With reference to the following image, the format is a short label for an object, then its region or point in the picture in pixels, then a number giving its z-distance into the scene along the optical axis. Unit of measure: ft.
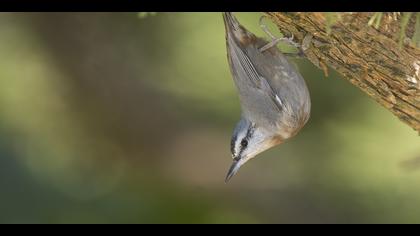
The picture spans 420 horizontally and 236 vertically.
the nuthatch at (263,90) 20.31
